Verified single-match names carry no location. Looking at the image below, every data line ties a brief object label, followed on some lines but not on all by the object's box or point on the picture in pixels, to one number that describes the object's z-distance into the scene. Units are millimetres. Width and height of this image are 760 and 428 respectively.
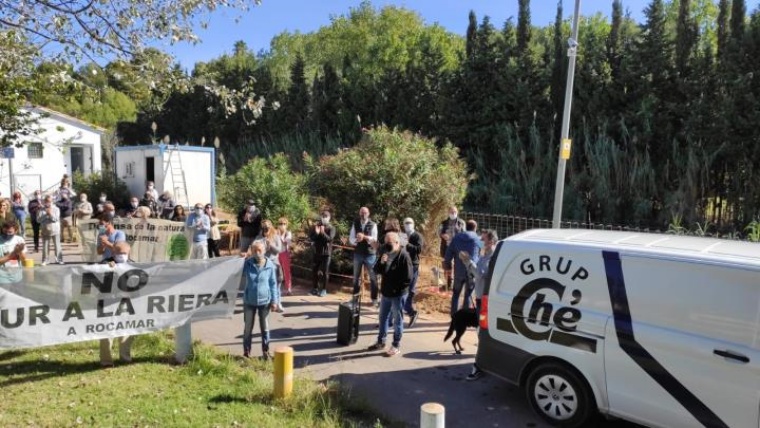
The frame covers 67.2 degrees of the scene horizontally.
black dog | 7859
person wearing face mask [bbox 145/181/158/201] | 18364
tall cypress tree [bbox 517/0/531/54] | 27147
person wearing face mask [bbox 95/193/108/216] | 13117
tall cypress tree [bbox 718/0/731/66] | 21722
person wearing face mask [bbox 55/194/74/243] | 17500
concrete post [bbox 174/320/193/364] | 7453
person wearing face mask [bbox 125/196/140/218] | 15500
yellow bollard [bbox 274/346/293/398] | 6180
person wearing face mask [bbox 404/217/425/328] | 9570
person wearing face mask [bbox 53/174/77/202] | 17578
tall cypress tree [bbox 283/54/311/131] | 39500
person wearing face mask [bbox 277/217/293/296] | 11156
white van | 4758
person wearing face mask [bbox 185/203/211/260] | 12547
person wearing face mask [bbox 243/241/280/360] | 7441
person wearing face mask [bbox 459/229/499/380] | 8102
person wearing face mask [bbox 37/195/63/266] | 13672
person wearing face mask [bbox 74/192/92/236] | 16391
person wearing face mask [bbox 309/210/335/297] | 11477
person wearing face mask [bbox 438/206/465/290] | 11755
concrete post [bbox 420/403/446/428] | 4012
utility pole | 10836
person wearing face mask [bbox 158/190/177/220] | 16231
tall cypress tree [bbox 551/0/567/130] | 25141
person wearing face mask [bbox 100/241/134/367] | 7223
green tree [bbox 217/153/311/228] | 15219
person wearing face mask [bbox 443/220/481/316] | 9000
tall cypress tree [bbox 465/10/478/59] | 30438
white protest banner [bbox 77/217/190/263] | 12598
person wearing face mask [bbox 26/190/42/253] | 15555
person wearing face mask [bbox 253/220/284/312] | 10172
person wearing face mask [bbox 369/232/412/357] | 7809
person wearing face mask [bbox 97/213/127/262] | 9898
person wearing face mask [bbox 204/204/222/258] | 13523
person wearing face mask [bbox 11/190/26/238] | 15648
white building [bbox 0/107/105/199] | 28167
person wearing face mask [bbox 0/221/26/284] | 8453
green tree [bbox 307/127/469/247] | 13688
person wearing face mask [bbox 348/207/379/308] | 10591
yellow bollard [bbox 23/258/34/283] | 6527
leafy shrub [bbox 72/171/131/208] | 23000
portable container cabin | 22062
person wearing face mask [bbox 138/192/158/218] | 17989
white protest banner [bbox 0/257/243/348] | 6480
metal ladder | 21938
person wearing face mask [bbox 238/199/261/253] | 12508
